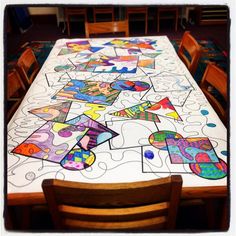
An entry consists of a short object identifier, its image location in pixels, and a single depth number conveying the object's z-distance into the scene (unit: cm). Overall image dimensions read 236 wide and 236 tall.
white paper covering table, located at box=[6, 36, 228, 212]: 66
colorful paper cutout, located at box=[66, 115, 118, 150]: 77
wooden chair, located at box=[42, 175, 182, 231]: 50
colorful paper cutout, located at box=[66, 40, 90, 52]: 151
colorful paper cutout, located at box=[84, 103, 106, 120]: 90
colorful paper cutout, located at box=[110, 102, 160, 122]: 88
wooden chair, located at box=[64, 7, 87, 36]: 353
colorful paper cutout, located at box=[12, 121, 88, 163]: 73
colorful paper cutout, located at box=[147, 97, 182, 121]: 89
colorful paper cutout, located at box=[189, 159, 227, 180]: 65
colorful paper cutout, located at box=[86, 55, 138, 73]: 124
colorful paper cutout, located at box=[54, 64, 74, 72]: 127
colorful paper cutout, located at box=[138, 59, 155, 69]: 127
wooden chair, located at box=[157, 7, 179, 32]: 355
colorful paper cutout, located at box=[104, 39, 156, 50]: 153
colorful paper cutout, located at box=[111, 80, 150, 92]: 108
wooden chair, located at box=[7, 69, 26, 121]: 100
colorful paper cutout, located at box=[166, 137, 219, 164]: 70
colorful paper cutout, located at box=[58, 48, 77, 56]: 146
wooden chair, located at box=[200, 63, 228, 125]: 96
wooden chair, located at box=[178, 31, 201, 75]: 127
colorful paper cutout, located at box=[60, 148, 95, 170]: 69
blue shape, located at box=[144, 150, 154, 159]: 71
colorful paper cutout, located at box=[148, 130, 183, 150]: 75
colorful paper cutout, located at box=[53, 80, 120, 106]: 100
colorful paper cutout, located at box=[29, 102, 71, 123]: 89
